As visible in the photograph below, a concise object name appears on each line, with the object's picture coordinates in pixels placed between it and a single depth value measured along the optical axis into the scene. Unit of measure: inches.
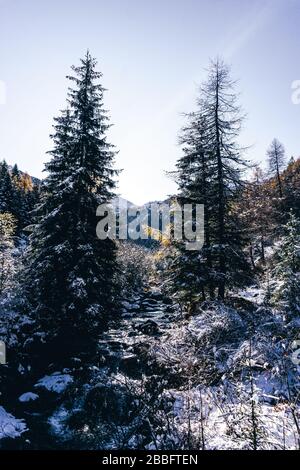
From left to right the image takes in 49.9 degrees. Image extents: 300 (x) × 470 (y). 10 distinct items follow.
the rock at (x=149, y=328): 709.3
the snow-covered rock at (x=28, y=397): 465.7
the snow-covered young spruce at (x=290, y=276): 448.8
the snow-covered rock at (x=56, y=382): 492.1
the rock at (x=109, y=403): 364.6
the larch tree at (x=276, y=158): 1652.3
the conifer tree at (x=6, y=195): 2001.7
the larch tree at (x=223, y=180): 657.6
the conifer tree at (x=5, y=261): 762.7
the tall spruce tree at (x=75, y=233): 605.6
